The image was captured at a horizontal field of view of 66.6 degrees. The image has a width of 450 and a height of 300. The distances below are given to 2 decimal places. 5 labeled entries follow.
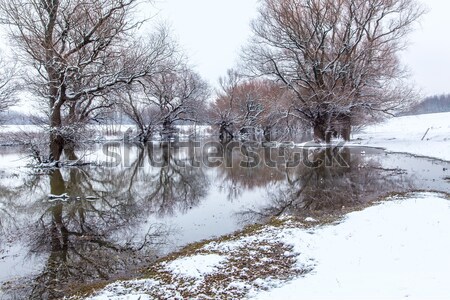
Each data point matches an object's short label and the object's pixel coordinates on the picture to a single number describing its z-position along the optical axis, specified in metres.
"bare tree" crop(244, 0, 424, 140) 24.20
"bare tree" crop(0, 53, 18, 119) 32.56
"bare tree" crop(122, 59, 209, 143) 40.88
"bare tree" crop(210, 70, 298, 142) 50.17
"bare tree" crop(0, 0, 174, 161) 14.12
